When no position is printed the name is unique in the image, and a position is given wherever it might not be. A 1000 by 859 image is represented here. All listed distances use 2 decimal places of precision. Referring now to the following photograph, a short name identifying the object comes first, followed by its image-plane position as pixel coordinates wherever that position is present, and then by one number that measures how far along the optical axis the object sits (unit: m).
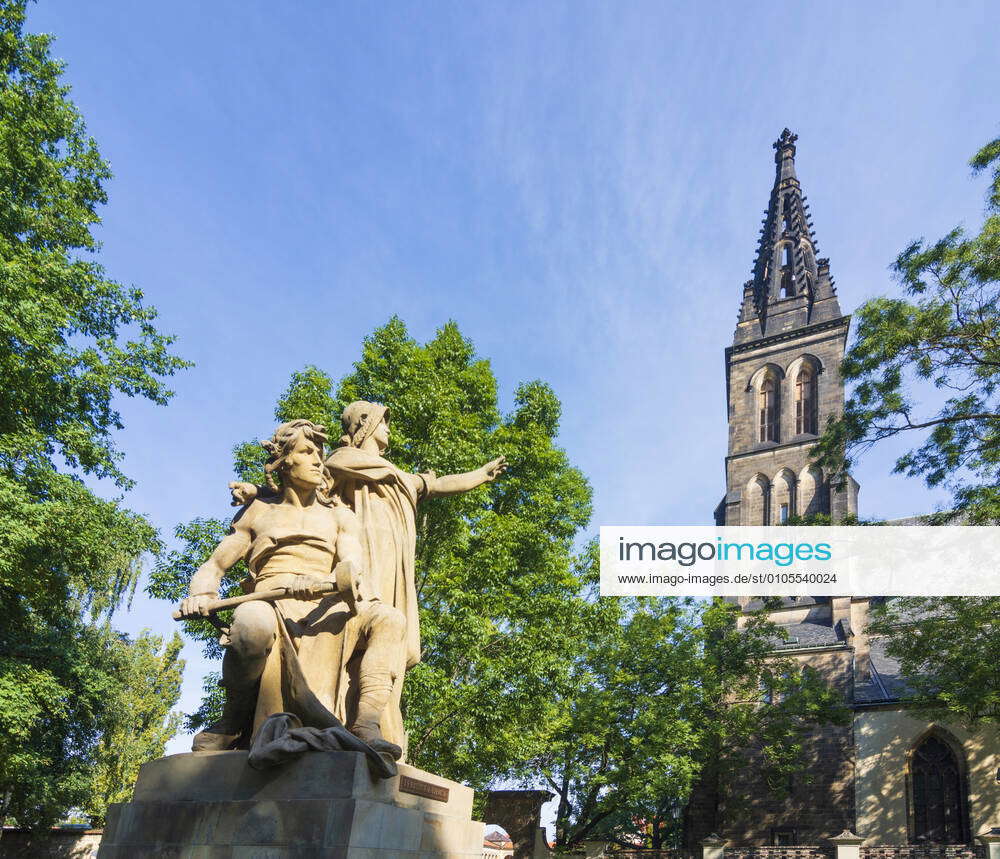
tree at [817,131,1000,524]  14.28
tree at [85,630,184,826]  26.31
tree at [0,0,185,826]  11.27
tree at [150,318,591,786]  13.20
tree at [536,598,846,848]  20.09
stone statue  3.86
